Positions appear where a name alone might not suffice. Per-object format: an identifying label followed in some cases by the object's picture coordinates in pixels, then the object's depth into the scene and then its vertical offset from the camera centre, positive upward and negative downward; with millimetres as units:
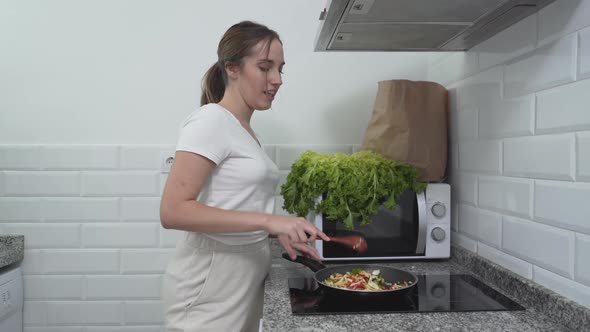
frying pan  1043 -288
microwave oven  1433 -203
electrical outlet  1725 +16
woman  1014 -89
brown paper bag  1465 +127
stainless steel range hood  1042 +371
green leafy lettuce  1361 -59
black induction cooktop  995 -312
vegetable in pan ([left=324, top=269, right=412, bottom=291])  1113 -294
